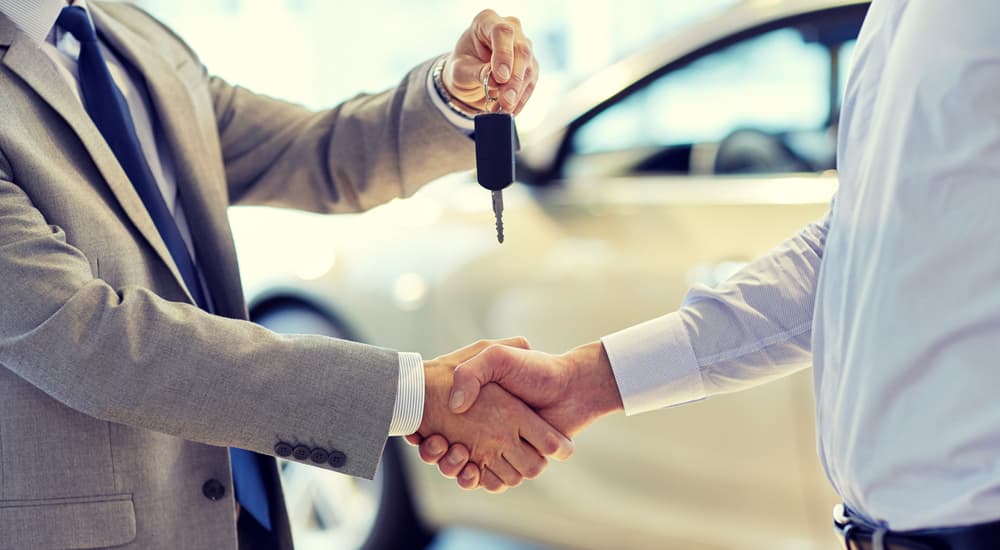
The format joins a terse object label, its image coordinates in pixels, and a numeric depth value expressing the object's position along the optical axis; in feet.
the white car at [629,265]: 7.83
